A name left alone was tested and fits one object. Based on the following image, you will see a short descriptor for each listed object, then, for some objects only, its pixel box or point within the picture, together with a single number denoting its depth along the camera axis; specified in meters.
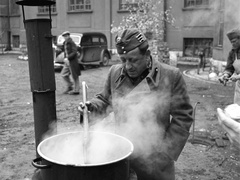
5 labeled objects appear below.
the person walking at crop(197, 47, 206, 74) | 12.37
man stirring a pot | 2.15
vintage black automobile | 13.70
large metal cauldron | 1.60
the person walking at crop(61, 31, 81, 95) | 8.57
